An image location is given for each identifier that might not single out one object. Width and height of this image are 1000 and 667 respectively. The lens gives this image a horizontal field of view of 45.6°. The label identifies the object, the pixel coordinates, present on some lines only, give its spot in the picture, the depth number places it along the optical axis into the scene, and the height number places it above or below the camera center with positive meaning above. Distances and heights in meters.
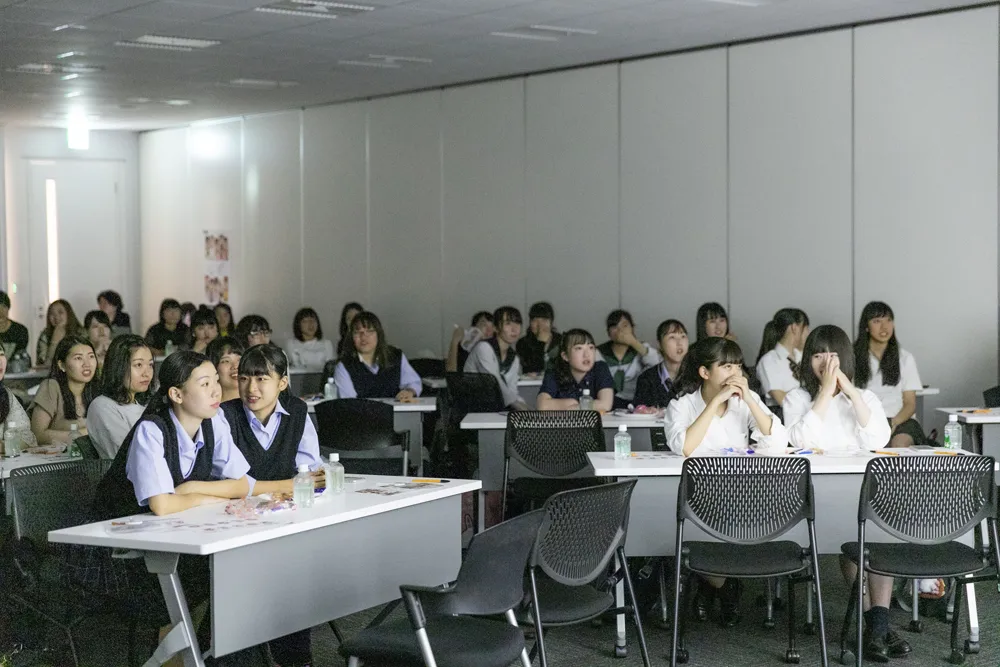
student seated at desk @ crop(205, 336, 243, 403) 6.66 -0.46
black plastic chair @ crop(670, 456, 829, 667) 4.76 -0.92
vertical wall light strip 15.92 +0.65
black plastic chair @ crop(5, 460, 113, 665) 4.73 -0.94
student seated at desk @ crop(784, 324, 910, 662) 5.73 -0.64
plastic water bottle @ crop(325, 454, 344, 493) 4.60 -0.75
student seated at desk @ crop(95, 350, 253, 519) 4.26 -0.63
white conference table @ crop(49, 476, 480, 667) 3.81 -0.97
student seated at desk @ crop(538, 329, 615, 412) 7.55 -0.65
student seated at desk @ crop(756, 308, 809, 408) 8.11 -0.55
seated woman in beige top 6.60 -0.61
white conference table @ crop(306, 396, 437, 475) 8.10 -0.95
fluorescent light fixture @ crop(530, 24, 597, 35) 9.48 +2.00
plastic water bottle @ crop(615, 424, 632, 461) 5.64 -0.80
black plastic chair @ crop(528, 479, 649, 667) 4.11 -0.97
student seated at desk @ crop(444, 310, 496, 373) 10.65 -0.56
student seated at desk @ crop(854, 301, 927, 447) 7.76 -0.62
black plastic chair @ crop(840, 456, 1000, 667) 4.75 -0.92
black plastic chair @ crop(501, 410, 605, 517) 6.46 -0.89
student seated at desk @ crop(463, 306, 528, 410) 9.27 -0.62
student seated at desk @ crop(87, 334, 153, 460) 5.64 -0.54
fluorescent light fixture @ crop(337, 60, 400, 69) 11.04 +2.02
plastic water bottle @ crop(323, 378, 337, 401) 8.55 -0.79
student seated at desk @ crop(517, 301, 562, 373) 10.63 -0.57
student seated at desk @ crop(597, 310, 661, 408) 8.71 -0.61
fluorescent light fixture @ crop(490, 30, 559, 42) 9.75 +2.00
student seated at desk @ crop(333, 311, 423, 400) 8.60 -0.63
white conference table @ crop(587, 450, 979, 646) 5.21 -1.02
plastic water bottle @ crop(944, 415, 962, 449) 6.11 -0.82
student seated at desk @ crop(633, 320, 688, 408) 7.63 -0.62
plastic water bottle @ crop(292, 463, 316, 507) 4.33 -0.76
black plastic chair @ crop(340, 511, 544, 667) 3.64 -1.05
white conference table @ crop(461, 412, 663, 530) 7.00 -0.96
